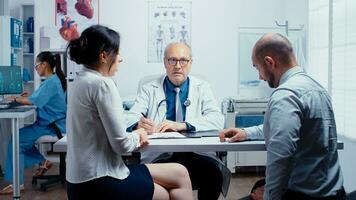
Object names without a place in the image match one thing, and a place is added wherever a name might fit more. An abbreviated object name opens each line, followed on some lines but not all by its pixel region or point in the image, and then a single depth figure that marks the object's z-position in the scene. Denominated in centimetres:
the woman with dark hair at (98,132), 153
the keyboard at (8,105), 334
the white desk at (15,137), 308
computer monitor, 352
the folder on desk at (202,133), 193
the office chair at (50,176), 347
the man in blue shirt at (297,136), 136
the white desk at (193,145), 163
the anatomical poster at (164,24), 489
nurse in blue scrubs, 345
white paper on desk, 184
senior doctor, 228
